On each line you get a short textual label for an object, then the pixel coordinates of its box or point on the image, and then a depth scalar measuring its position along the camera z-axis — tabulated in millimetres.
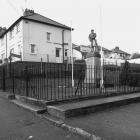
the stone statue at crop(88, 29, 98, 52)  11523
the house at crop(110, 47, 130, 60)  57347
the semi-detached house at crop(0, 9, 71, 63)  20219
